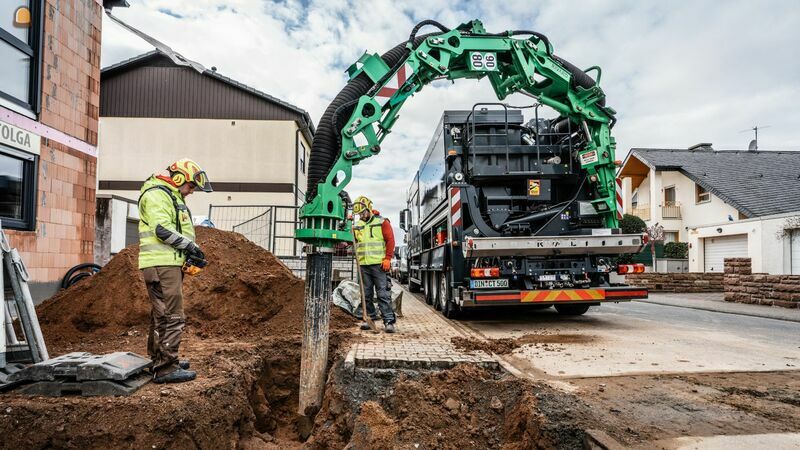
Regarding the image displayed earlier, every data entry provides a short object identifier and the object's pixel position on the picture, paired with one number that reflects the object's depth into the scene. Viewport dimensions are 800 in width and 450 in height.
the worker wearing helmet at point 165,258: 4.08
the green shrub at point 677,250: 24.42
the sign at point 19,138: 5.83
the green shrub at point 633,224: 24.41
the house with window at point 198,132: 19.70
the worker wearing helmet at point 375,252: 6.91
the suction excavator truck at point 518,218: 7.21
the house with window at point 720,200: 17.86
